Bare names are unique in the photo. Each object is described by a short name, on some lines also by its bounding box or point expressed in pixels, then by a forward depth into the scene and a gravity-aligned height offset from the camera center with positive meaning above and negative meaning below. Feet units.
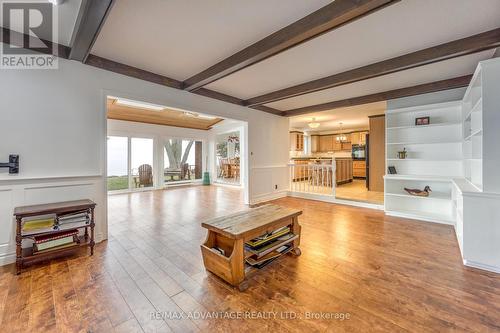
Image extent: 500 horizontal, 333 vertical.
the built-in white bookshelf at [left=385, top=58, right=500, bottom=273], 7.39 +0.02
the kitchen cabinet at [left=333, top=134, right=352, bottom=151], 32.63 +3.36
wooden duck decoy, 13.21 -1.70
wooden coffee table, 6.24 -2.33
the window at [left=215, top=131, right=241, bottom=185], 29.45 +1.16
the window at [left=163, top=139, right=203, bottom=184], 26.94 +0.68
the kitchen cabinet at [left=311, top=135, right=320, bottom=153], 35.19 +3.75
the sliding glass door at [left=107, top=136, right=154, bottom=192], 22.74 +0.23
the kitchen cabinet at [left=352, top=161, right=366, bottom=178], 29.35 -0.54
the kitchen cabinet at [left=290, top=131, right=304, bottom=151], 30.66 +3.60
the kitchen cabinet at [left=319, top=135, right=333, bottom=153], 34.42 +3.72
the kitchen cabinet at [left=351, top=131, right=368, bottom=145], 30.17 +4.04
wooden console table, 7.20 -2.04
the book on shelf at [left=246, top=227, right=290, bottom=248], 7.05 -2.61
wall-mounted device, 7.81 +0.03
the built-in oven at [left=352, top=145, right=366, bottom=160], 29.04 +1.87
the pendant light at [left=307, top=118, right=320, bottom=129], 24.17 +4.89
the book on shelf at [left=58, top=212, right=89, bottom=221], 8.05 -2.03
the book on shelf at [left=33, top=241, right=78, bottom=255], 7.57 -3.12
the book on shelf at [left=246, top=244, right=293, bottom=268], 7.10 -3.28
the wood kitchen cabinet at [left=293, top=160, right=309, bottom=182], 25.33 -0.74
